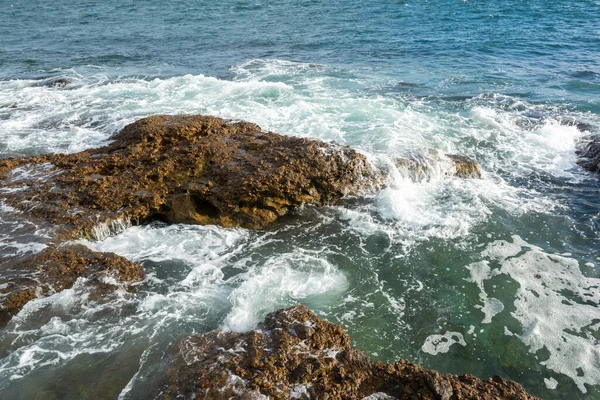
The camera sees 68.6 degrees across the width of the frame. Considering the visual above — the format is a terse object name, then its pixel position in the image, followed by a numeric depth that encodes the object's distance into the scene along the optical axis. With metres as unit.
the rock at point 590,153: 9.65
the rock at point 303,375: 3.96
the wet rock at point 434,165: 8.87
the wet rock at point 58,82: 15.83
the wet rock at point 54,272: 5.52
